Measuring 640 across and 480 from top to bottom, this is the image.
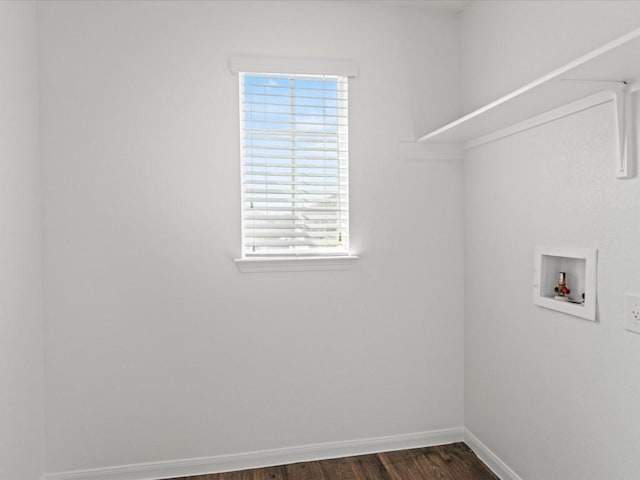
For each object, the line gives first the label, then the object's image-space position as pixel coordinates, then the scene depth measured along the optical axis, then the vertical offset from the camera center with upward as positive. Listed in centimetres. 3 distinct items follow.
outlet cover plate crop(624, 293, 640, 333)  147 -28
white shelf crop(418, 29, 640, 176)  121 +50
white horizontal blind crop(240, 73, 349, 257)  240 +37
